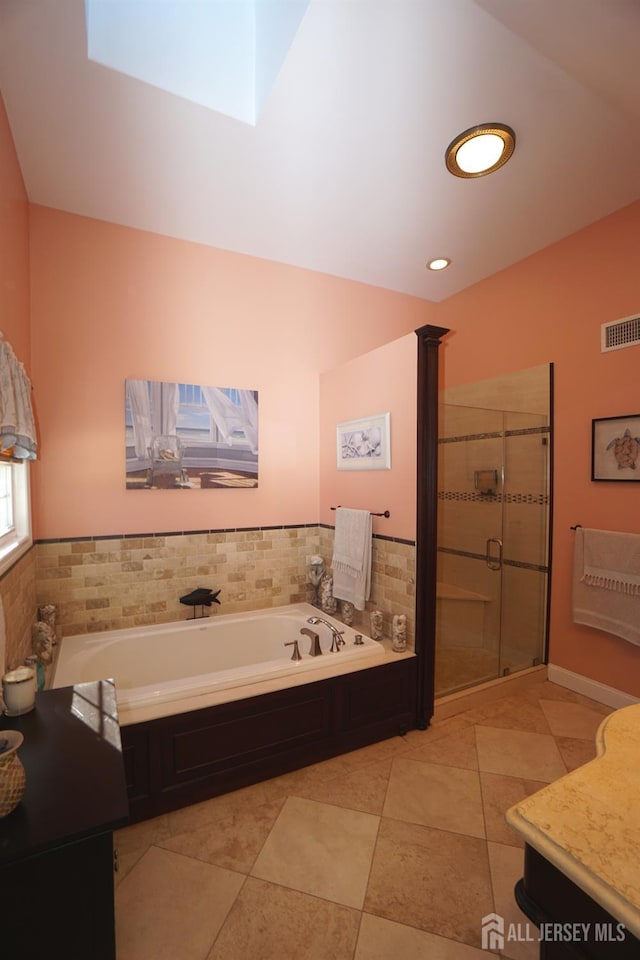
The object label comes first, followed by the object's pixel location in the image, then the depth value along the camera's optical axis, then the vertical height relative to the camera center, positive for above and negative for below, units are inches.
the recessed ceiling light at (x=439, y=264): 121.4 +59.5
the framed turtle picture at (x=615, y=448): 97.7 +4.5
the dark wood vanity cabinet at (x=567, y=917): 23.7 -27.2
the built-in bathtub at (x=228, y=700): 73.6 -47.4
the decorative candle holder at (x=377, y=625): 104.5 -39.2
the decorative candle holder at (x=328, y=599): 120.1 -37.6
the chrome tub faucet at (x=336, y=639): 97.1 -40.6
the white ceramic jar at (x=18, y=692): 53.1 -28.6
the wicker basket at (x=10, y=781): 36.6 -27.9
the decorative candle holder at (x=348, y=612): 114.0 -39.4
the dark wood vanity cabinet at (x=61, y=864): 34.9 -33.8
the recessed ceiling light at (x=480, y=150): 75.6 +59.9
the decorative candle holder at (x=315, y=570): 125.5 -30.8
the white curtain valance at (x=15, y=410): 59.4 +8.5
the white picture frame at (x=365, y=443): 104.7 +6.4
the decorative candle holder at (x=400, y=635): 98.0 -39.1
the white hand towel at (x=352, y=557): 108.0 -23.6
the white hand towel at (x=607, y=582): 96.7 -27.8
